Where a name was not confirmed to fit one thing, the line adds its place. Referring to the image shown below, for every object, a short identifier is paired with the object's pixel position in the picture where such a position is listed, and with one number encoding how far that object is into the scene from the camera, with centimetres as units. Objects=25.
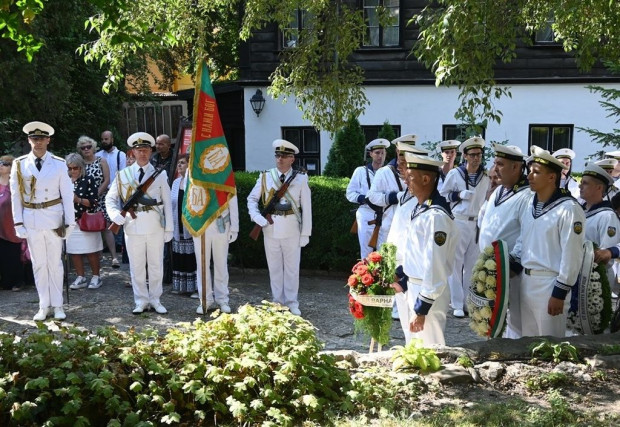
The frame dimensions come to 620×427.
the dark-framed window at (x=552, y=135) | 1744
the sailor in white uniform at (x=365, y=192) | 1006
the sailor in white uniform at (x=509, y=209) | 631
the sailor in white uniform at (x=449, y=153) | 1061
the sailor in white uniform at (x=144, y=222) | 948
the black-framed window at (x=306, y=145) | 1855
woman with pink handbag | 1073
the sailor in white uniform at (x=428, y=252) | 559
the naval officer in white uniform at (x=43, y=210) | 896
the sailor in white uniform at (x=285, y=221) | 962
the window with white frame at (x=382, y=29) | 1769
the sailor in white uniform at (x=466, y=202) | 959
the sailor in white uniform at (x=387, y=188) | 955
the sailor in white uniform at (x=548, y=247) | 570
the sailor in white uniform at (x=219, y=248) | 970
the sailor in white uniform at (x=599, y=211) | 693
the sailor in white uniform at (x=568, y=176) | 962
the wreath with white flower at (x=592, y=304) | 593
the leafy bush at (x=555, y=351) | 532
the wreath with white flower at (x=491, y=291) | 567
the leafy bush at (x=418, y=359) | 510
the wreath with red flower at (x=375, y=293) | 620
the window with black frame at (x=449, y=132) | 1758
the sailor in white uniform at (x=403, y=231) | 602
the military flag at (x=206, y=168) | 888
